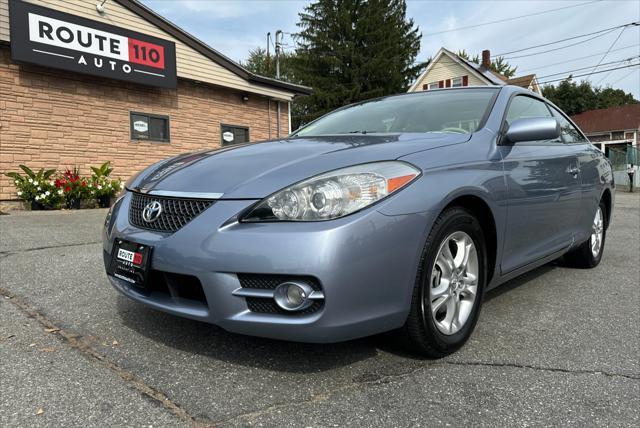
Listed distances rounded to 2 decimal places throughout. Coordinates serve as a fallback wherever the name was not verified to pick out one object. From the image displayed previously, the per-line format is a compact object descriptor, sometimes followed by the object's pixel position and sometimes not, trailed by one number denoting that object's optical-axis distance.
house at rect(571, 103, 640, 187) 41.88
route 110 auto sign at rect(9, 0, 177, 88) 8.50
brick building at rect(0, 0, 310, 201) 8.72
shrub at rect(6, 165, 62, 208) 8.60
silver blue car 1.88
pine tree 27.41
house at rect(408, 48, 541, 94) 30.05
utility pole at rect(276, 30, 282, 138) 26.73
